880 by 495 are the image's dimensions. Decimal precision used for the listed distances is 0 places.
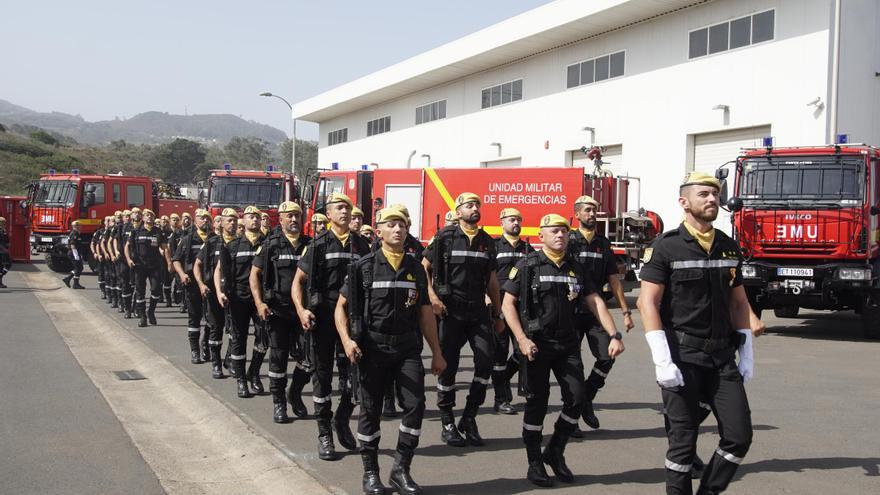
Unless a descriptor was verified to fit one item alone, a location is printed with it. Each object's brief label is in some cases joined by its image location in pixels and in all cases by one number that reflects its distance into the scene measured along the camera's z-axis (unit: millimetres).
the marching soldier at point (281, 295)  7652
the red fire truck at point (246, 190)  22719
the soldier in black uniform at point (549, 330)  5805
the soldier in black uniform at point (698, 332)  4695
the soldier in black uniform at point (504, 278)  8062
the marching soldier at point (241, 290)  9039
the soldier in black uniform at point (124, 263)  16125
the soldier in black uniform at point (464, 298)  7051
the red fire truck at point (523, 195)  18406
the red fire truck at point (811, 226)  13609
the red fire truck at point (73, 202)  26828
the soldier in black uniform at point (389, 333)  5582
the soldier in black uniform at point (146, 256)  15272
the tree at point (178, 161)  106375
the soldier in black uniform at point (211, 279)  10000
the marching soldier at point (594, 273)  7203
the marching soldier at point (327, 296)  6637
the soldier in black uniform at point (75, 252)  22281
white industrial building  19969
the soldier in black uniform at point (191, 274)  10984
